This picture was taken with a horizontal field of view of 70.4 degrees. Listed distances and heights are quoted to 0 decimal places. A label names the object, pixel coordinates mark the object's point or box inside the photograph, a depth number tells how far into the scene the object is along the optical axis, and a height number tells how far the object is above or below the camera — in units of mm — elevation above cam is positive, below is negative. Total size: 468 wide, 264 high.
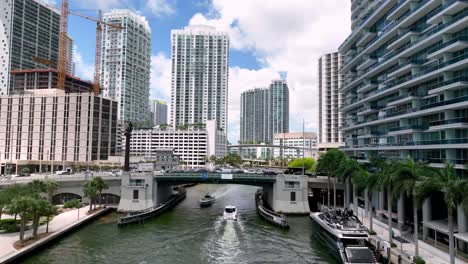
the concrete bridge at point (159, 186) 84000 -9311
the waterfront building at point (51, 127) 170375 +11577
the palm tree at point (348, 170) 71750 -4191
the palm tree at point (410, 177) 41812 -3249
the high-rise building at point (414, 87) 50747 +12724
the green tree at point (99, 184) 77625 -8061
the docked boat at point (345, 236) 42781 -12674
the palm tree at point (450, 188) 34219 -3880
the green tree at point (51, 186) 67700 -7631
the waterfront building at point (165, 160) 158000 -4752
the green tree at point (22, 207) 47812 -8423
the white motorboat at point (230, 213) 75312 -14426
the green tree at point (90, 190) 75394 -9268
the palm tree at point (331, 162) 78925 -2674
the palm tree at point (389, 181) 45550 -4214
